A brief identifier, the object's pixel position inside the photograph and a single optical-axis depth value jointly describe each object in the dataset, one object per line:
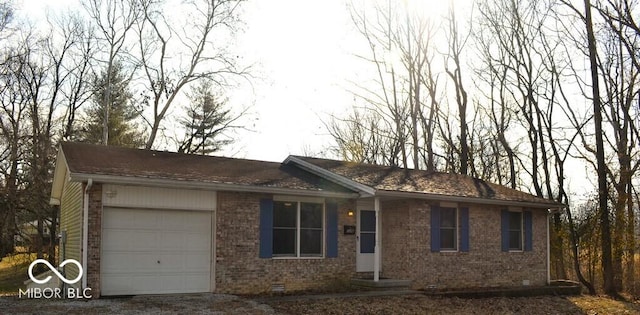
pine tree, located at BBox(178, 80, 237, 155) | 31.28
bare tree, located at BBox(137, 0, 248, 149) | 27.12
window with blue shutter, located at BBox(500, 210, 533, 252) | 17.72
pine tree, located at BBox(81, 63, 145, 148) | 27.94
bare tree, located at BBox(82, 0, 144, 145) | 26.50
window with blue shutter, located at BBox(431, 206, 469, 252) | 16.27
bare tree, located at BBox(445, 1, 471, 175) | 27.75
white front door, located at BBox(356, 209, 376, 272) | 15.66
